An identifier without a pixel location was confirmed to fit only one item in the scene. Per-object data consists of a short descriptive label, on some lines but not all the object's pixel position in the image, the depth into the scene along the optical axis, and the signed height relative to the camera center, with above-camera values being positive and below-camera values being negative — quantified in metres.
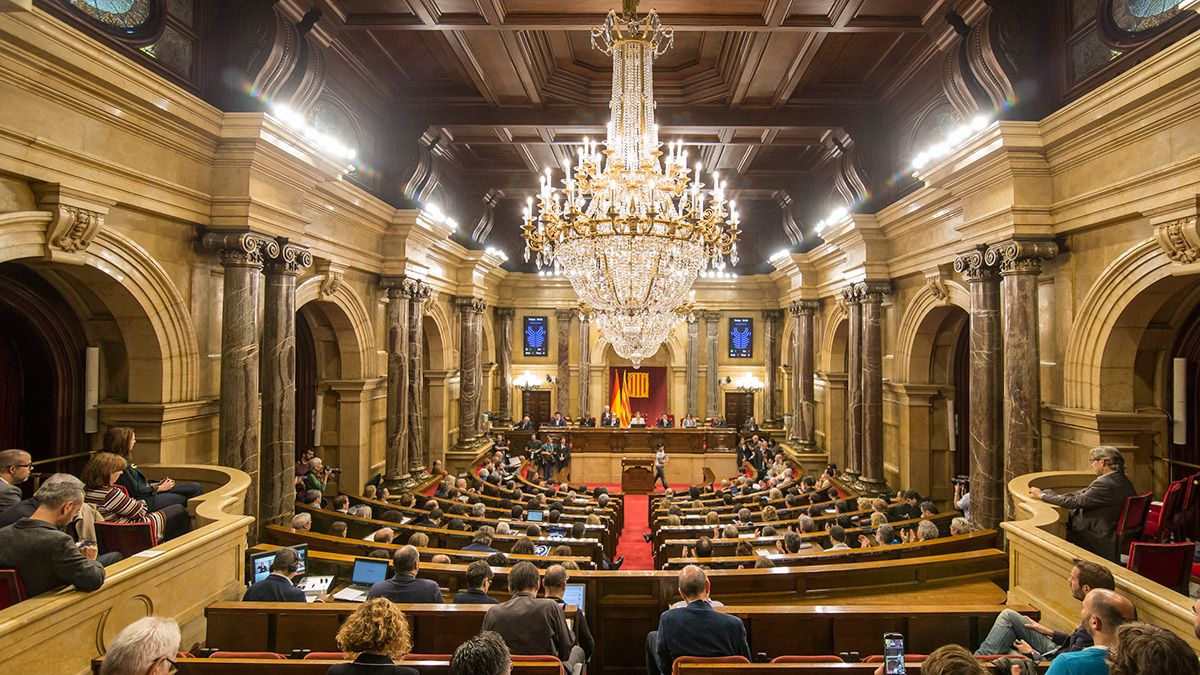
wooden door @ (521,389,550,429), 23.56 -1.43
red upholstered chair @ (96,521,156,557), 4.82 -1.32
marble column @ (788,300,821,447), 16.64 -0.23
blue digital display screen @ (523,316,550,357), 23.64 +1.09
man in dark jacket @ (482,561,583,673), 4.09 -1.72
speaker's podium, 16.44 -2.98
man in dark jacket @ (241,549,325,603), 4.93 -1.78
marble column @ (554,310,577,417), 22.61 +0.21
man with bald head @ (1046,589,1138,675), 3.05 -1.38
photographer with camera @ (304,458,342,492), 9.93 -1.81
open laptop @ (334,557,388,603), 5.78 -1.91
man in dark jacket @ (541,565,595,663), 4.66 -1.67
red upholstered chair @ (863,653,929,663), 3.93 -1.86
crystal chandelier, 7.52 +1.96
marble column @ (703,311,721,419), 22.84 -0.05
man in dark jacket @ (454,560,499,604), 4.86 -1.75
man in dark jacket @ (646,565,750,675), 4.05 -1.73
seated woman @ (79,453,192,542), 4.91 -1.00
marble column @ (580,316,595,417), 22.86 -0.24
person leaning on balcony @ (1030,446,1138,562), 5.48 -1.21
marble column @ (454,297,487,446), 16.94 -0.06
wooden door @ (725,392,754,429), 23.39 -1.49
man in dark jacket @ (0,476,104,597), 3.69 -1.08
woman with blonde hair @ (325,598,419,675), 3.01 -1.34
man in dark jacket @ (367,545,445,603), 4.93 -1.75
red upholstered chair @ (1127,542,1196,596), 4.57 -1.46
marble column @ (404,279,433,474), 13.12 -0.11
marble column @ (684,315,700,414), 22.92 +0.02
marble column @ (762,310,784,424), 21.08 +0.24
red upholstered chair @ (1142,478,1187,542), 5.46 -1.31
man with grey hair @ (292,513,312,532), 7.67 -1.91
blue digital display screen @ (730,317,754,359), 23.41 +1.11
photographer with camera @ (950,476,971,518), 8.98 -1.99
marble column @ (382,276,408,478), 12.49 -0.29
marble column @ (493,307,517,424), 21.80 +0.41
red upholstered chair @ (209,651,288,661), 3.97 -1.86
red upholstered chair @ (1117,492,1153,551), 5.35 -1.28
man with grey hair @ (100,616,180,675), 2.67 -1.23
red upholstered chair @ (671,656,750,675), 3.83 -1.82
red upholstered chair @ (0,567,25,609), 3.59 -1.28
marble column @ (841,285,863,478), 13.04 -0.39
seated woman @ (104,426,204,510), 5.55 -1.09
